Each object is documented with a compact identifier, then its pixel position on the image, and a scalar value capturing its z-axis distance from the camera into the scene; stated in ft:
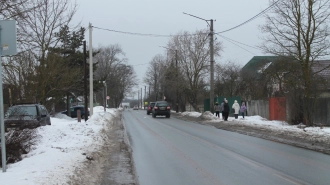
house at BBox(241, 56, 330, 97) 64.09
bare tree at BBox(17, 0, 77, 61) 82.48
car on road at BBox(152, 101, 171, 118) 124.57
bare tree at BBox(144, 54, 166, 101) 276.35
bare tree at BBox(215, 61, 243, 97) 176.35
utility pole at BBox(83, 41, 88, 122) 83.63
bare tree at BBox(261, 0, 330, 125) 63.67
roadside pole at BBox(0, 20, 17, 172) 22.76
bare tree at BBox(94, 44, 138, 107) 297.86
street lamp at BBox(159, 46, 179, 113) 146.35
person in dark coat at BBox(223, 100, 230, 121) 89.64
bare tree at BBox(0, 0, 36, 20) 32.45
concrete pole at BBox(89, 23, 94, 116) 87.55
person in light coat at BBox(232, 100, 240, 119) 92.52
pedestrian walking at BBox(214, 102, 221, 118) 106.12
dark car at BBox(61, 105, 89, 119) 127.36
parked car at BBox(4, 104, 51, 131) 38.21
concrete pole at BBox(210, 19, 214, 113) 101.84
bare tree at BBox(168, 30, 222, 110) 143.13
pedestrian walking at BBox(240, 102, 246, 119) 93.86
